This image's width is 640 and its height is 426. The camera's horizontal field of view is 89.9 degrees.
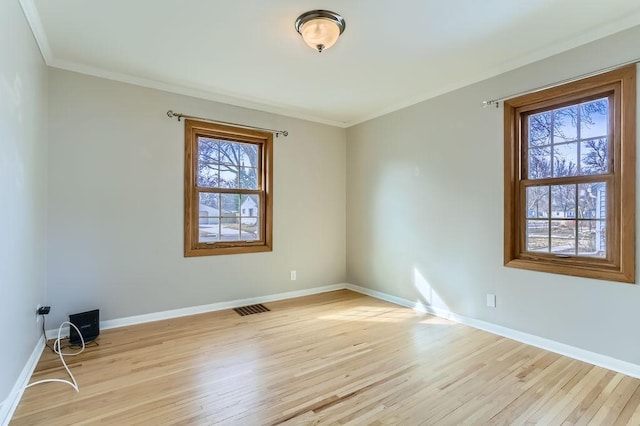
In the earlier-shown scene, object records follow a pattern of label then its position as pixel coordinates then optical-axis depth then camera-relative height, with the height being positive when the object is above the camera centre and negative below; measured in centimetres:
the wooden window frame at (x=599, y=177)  230 +28
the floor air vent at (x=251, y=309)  371 -115
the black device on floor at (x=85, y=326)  278 -101
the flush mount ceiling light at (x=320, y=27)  219 +131
